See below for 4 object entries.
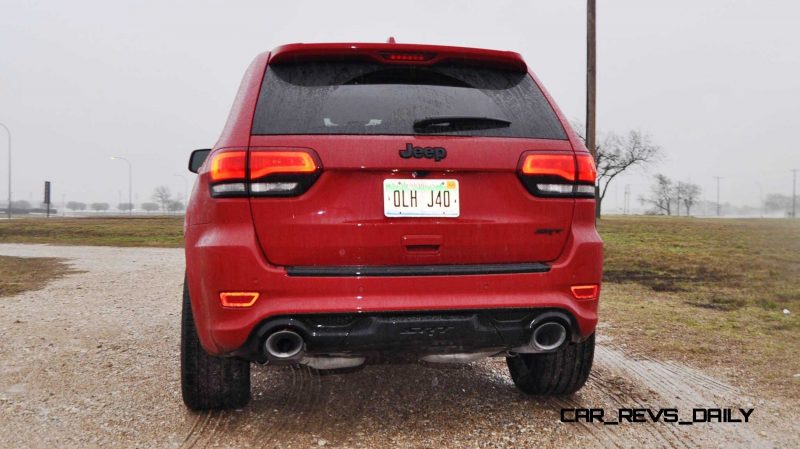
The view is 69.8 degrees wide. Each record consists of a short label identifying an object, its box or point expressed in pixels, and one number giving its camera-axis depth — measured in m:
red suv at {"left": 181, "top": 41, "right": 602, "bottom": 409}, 2.21
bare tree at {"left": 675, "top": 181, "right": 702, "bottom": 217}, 91.31
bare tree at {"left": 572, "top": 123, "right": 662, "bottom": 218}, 47.47
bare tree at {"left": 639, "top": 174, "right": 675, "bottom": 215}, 80.25
